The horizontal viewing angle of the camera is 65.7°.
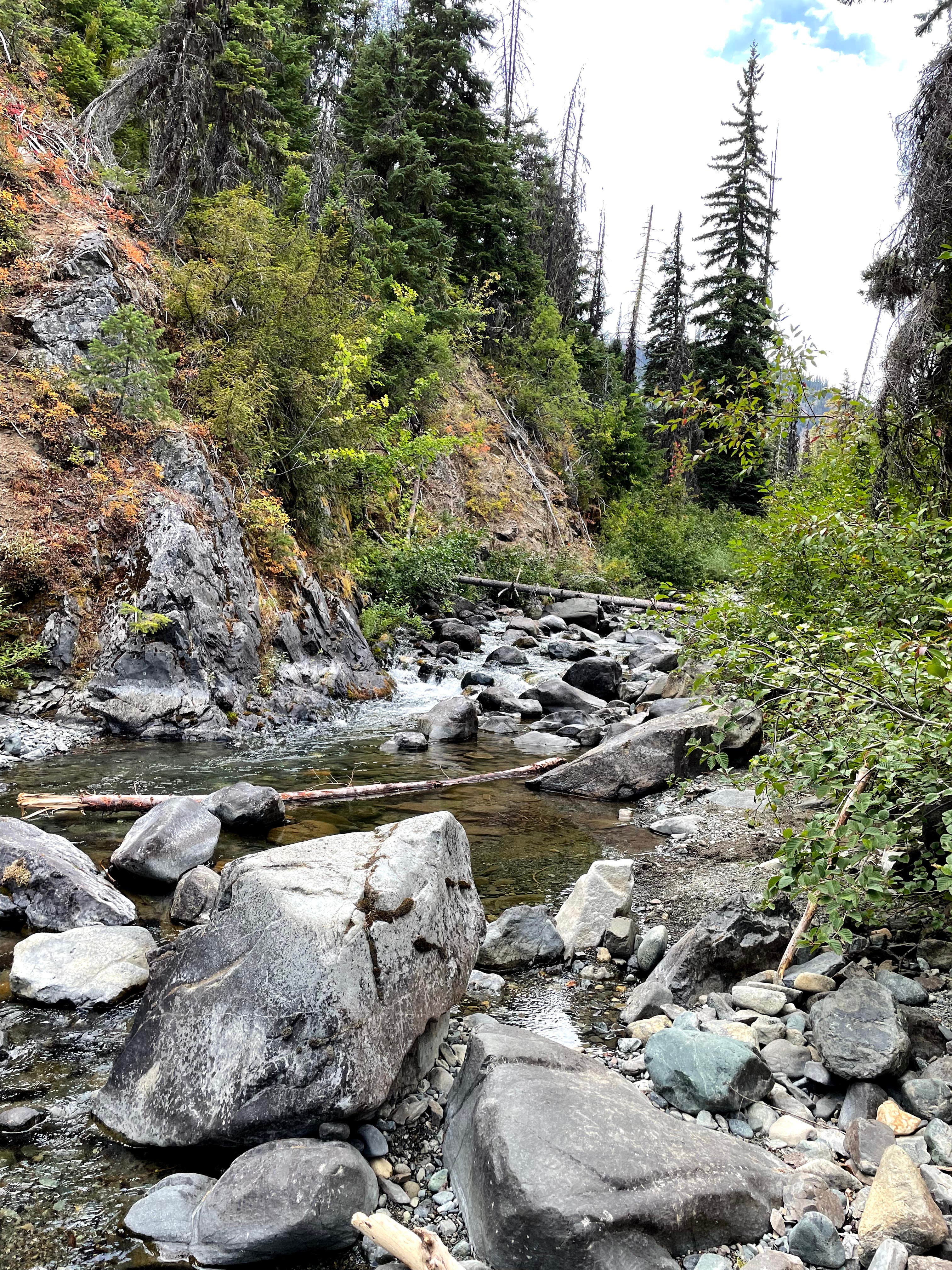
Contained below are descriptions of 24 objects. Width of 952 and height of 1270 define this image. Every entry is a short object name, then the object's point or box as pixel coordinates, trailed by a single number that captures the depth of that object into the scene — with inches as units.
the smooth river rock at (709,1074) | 115.4
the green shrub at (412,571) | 621.6
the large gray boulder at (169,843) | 199.8
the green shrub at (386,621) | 537.3
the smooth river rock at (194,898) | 180.5
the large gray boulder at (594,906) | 182.7
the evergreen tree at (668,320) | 1535.4
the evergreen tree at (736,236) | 1338.6
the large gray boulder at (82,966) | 144.4
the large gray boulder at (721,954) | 153.3
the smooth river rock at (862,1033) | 112.7
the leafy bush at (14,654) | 334.3
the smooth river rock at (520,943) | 174.1
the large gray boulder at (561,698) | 472.1
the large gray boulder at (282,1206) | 90.2
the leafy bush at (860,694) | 106.3
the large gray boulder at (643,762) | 311.1
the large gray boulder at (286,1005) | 104.2
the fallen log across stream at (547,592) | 788.0
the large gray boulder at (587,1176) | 84.7
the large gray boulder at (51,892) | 169.0
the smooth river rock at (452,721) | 407.5
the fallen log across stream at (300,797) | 244.1
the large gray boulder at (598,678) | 509.0
